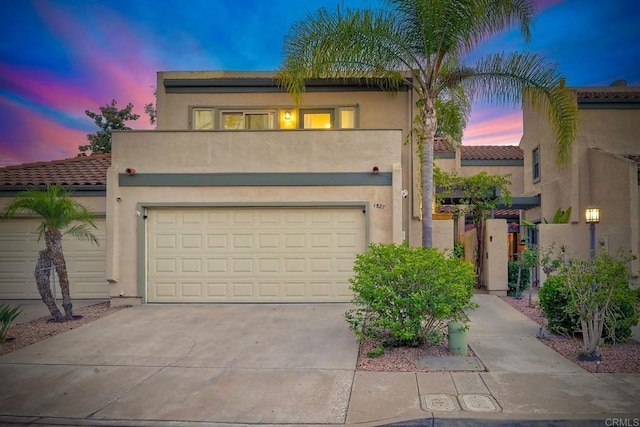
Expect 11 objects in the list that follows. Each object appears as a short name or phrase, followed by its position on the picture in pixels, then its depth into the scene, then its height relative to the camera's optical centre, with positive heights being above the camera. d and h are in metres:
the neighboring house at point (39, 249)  11.23 -0.69
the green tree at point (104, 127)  25.06 +6.38
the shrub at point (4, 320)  7.07 -1.67
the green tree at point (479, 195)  12.50 +1.01
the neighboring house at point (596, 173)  13.34 +1.99
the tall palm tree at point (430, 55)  9.28 +4.19
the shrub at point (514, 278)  11.56 -1.51
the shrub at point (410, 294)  6.02 -1.03
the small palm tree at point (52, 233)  8.45 -0.14
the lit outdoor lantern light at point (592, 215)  9.41 +0.26
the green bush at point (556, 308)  6.91 -1.46
